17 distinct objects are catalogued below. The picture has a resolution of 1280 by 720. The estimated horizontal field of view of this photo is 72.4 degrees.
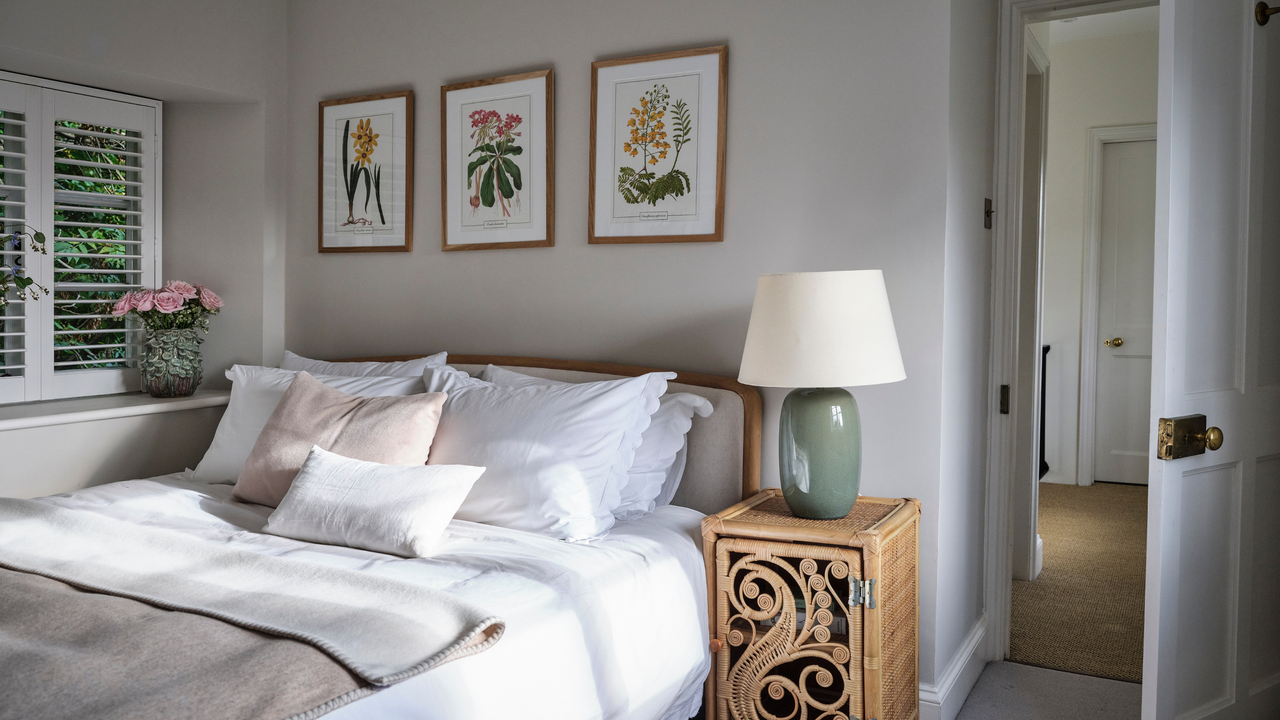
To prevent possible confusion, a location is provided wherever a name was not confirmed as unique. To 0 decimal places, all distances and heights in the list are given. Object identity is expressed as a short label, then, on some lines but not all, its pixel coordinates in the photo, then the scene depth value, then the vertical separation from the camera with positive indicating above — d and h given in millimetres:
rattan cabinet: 1971 -674
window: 3160 +367
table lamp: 2041 -83
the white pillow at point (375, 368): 2836 -149
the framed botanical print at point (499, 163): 2914 +557
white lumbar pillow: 1919 -411
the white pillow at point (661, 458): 2361 -362
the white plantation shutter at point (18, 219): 3125 +363
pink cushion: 2232 -288
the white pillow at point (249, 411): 2656 -276
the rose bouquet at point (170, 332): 3287 -41
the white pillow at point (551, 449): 2127 -310
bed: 1443 -529
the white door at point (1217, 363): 1855 -65
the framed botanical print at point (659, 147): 2615 +556
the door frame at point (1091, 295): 5613 +245
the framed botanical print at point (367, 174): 3223 +569
